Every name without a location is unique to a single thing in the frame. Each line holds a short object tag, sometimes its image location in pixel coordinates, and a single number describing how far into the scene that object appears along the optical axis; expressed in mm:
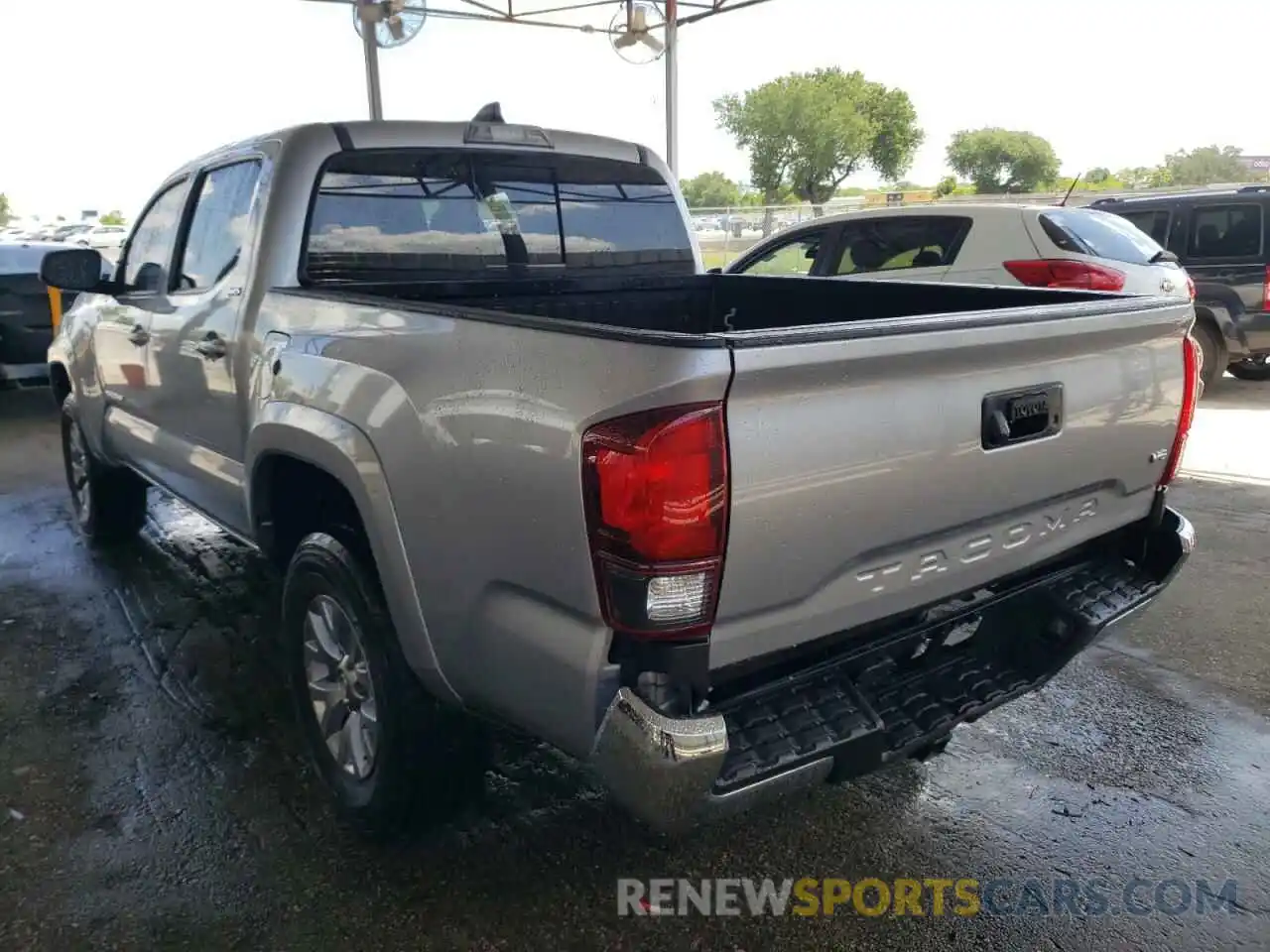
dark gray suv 8789
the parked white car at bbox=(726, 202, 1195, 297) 7039
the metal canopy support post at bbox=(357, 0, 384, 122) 11648
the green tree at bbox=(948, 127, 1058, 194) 70262
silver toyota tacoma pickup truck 1809
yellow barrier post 8711
